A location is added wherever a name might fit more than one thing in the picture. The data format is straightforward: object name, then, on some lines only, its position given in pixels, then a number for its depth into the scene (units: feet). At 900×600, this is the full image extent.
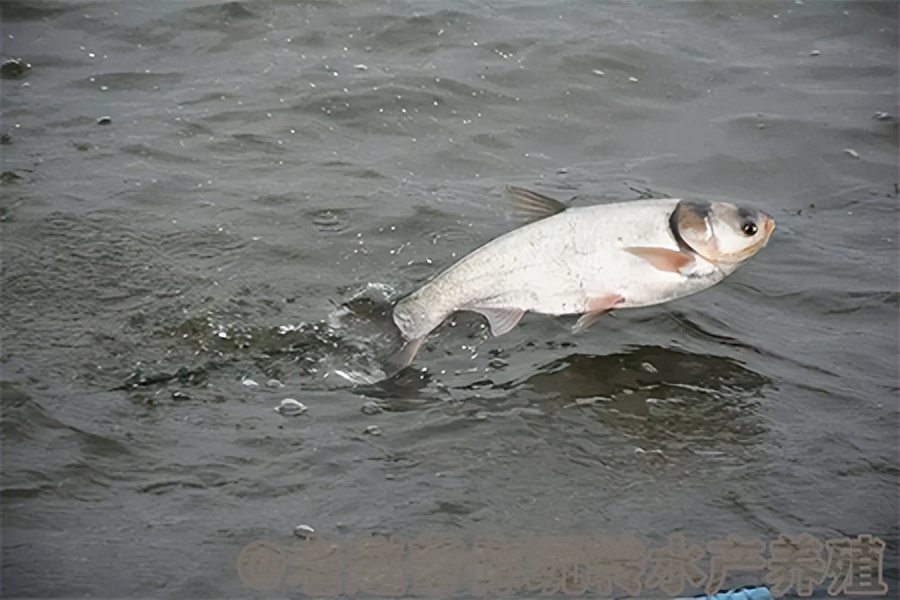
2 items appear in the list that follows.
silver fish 33.60
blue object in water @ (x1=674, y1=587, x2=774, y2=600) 24.62
